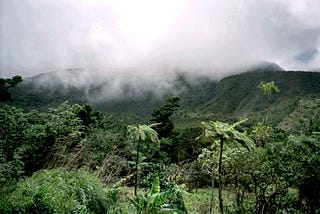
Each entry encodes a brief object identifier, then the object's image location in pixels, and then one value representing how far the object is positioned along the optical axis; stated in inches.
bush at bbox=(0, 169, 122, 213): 197.2
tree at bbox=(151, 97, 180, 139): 1221.7
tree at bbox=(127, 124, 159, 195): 463.8
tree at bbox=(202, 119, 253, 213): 347.3
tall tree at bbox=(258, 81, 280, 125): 783.7
